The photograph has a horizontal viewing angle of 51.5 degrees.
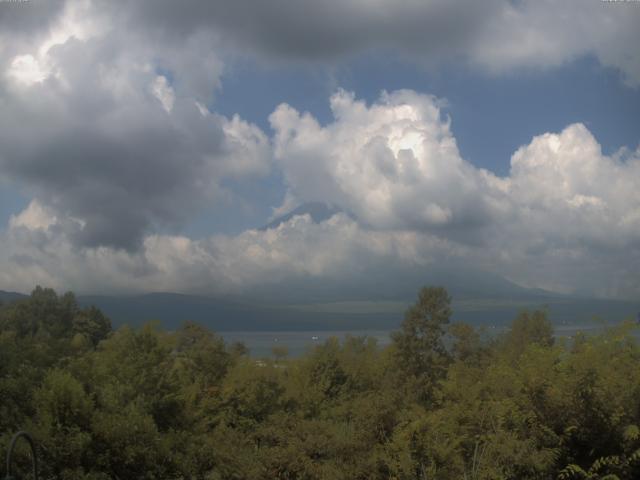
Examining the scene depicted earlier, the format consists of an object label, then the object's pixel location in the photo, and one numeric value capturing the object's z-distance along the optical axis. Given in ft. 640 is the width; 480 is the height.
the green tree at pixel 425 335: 142.82
